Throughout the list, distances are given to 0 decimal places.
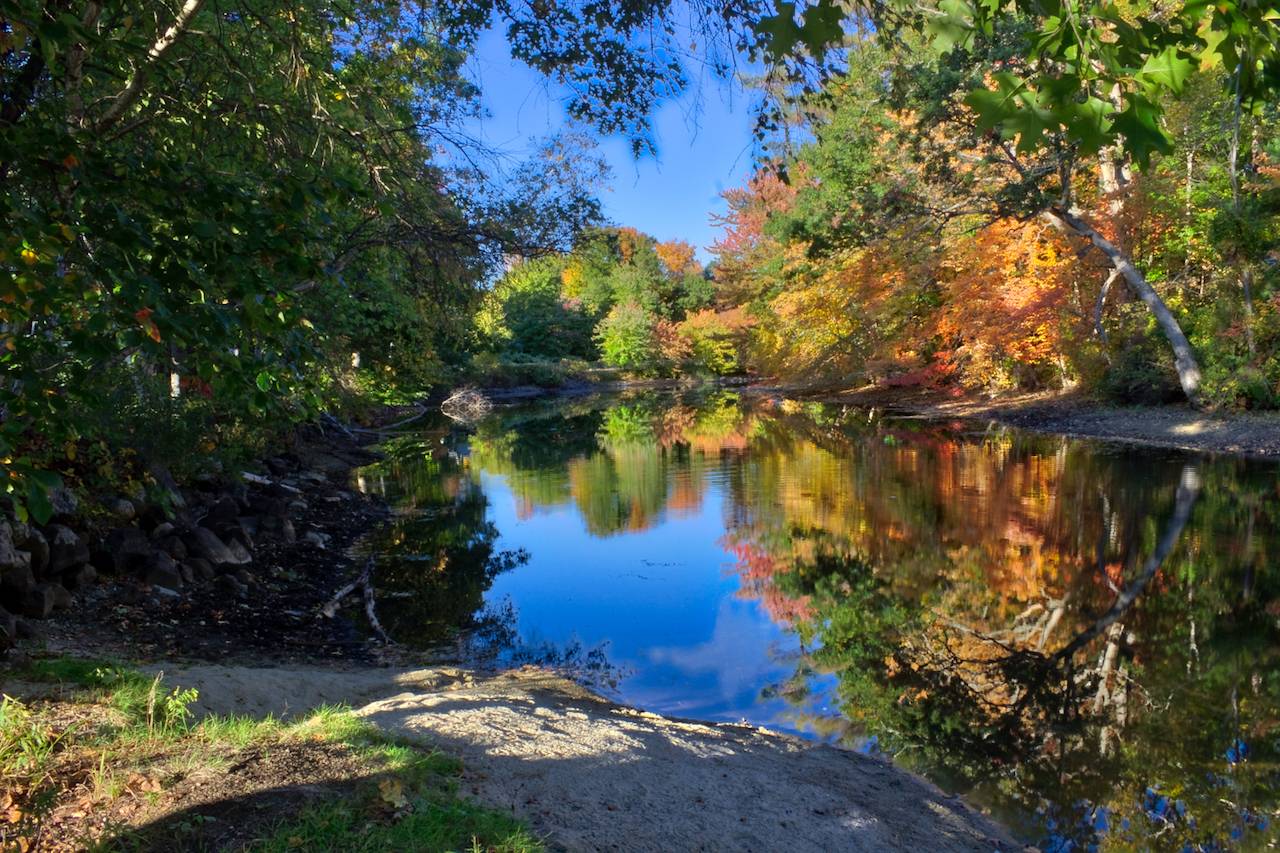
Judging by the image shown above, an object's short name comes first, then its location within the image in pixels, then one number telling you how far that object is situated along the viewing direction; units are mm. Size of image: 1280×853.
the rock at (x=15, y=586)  6641
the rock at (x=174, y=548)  9422
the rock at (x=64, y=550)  7723
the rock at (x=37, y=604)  6793
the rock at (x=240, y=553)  10202
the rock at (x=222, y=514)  11172
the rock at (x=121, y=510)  9430
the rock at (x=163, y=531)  9797
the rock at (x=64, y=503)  8279
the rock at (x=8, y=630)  5320
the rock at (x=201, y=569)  9227
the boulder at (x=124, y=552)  8508
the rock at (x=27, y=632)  6055
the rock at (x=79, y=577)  7805
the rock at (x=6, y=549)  6527
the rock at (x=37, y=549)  7359
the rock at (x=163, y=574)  8570
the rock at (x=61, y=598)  7180
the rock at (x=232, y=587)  9031
